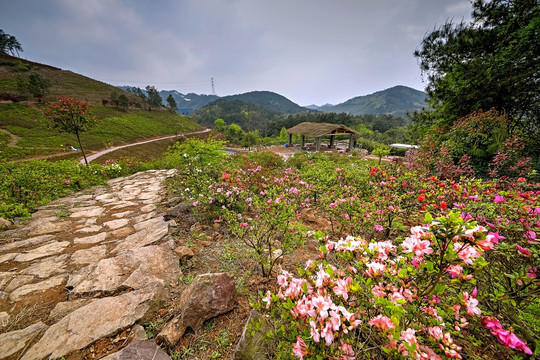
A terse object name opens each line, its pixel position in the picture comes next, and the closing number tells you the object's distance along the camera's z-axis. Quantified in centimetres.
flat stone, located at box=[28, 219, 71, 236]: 329
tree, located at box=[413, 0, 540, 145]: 673
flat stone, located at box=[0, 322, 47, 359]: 145
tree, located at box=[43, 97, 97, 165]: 739
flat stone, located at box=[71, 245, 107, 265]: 253
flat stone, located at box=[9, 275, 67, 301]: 199
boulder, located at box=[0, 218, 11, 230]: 335
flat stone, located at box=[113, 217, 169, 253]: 281
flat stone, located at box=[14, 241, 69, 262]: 258
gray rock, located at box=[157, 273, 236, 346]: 161
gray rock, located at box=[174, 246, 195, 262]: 252
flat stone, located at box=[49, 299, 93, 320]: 176
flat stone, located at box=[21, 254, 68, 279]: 230
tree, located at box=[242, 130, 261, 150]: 3647
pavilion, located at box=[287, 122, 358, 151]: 1806
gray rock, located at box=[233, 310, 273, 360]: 132
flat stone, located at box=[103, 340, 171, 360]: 133
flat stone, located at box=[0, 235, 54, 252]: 281
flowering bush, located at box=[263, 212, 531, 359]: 89
